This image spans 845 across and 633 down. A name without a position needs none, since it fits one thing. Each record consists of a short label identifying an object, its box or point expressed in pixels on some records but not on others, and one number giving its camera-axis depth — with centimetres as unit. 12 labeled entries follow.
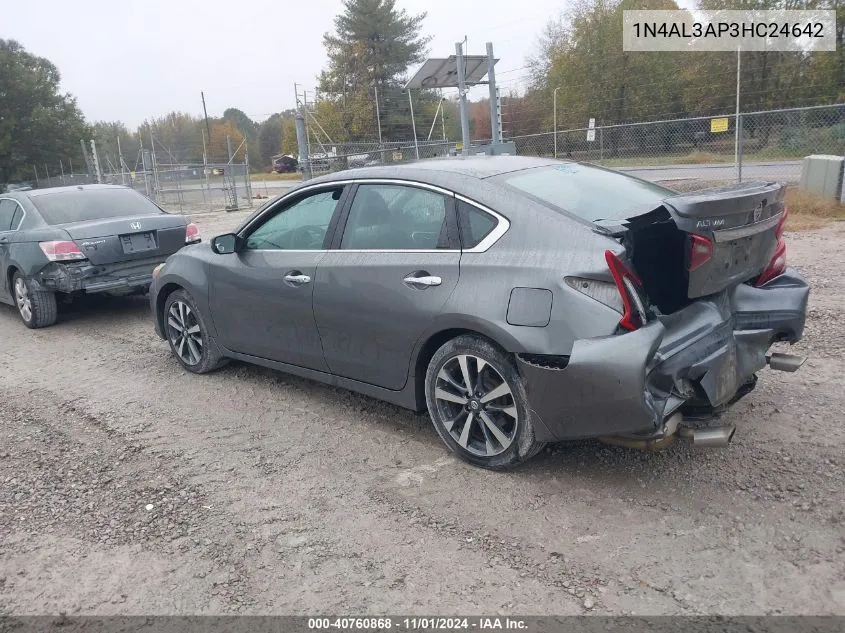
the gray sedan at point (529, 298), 321
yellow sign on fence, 1433
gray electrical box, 1138
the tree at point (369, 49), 4184
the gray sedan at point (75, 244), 738
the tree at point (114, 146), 4266
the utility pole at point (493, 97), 1326
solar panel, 1517
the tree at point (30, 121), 4628
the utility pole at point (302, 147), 1714
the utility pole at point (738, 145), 1297
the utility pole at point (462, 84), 1265
